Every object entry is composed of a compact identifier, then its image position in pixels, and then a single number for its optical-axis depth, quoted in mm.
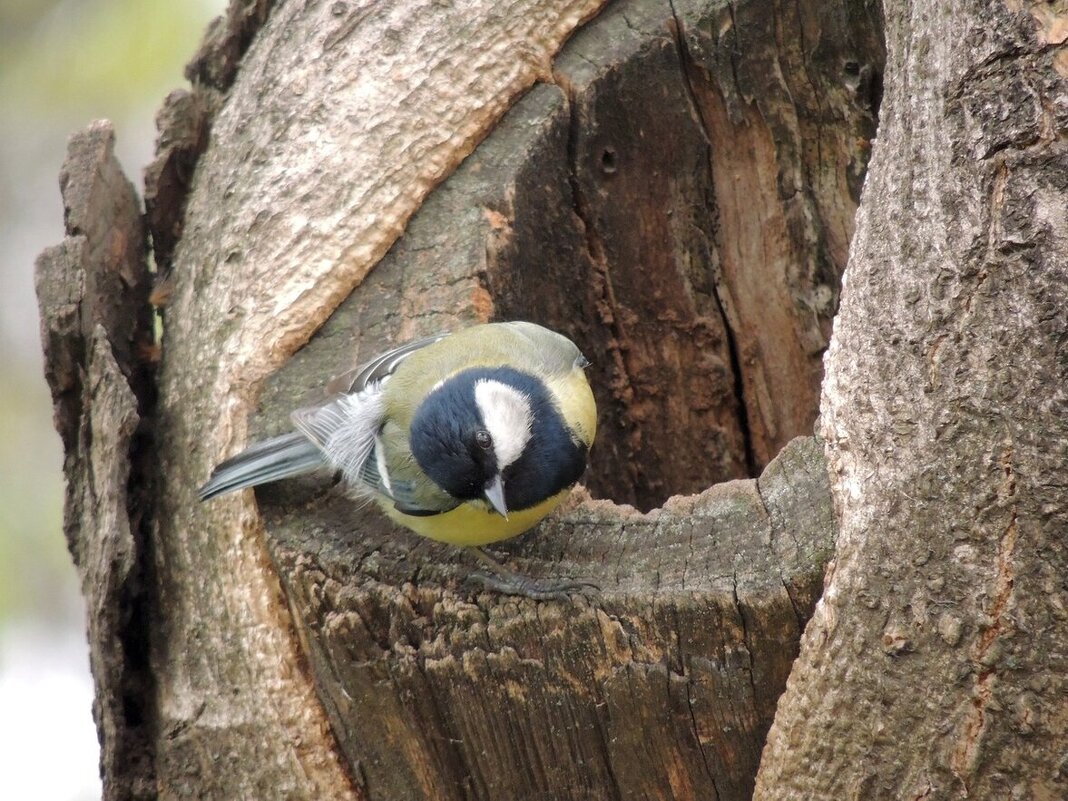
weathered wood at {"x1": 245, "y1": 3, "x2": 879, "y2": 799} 3305
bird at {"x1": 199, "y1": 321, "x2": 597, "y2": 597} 3329
